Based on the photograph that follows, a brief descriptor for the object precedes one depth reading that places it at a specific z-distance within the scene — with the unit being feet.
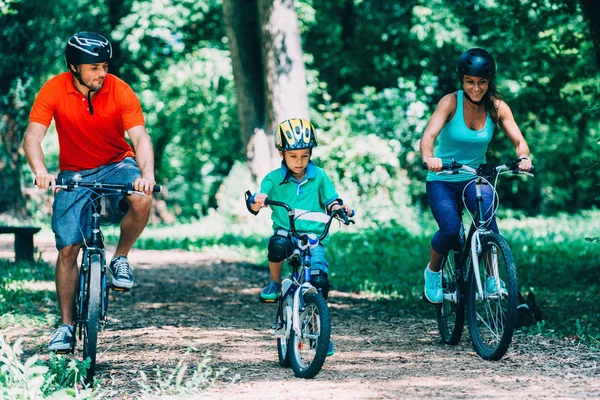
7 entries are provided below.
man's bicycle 35.29
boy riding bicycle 37.52
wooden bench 75.05
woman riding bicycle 41.24
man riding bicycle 37.88
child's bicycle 34.68
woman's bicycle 37.45
